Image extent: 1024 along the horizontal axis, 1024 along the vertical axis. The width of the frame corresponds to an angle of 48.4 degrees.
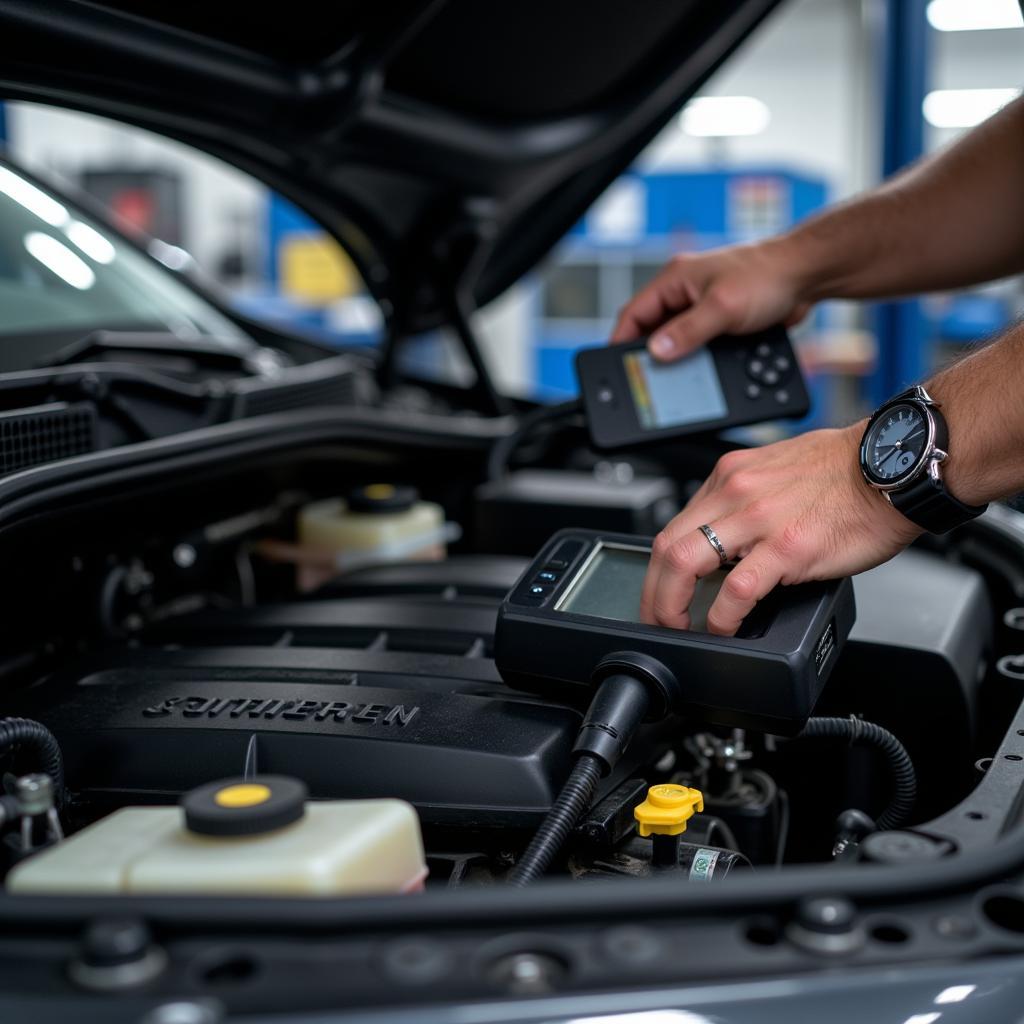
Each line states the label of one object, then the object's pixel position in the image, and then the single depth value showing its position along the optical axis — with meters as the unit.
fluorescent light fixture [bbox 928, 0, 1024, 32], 9.20
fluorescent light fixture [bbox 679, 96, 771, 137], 11.85
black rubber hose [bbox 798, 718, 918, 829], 0.74
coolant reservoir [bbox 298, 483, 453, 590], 1.23
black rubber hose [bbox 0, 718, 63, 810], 0.65
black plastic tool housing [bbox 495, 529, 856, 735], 0.68
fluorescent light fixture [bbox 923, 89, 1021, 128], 11.56
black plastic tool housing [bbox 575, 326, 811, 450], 1.19
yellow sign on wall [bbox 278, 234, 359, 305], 8.84
